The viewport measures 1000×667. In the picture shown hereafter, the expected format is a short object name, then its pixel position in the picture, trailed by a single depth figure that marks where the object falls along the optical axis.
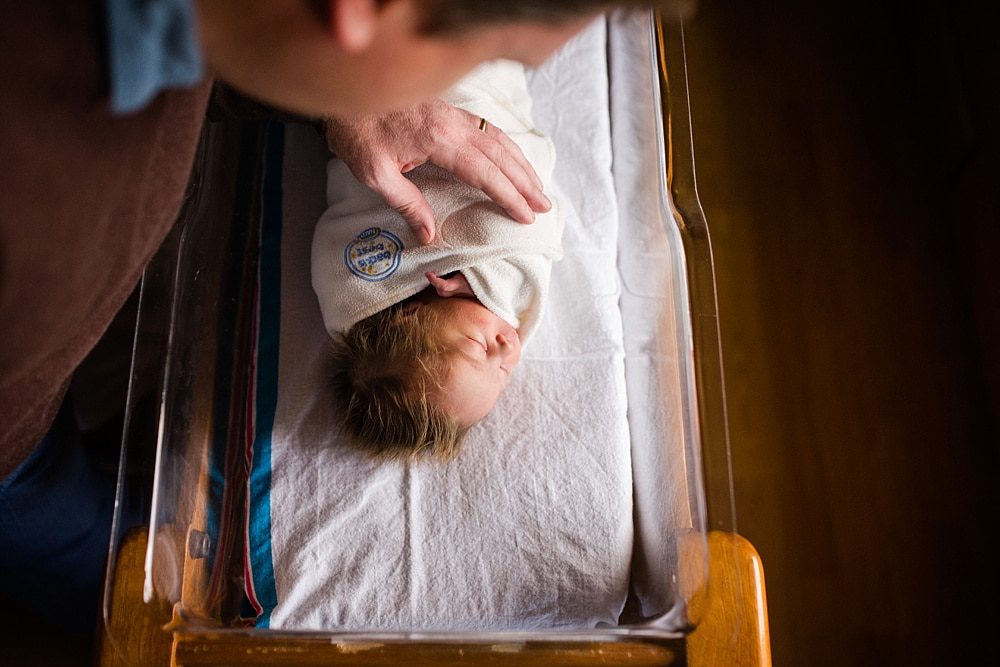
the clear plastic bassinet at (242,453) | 0.75
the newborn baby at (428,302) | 0.91
